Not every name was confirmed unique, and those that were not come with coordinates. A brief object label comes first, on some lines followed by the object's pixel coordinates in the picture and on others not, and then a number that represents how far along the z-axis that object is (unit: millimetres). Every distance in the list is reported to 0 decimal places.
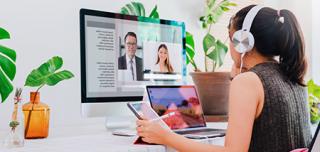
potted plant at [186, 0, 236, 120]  1861
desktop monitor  1421
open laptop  1412
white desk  1069
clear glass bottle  1102
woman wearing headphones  1096
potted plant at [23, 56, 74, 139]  1294
